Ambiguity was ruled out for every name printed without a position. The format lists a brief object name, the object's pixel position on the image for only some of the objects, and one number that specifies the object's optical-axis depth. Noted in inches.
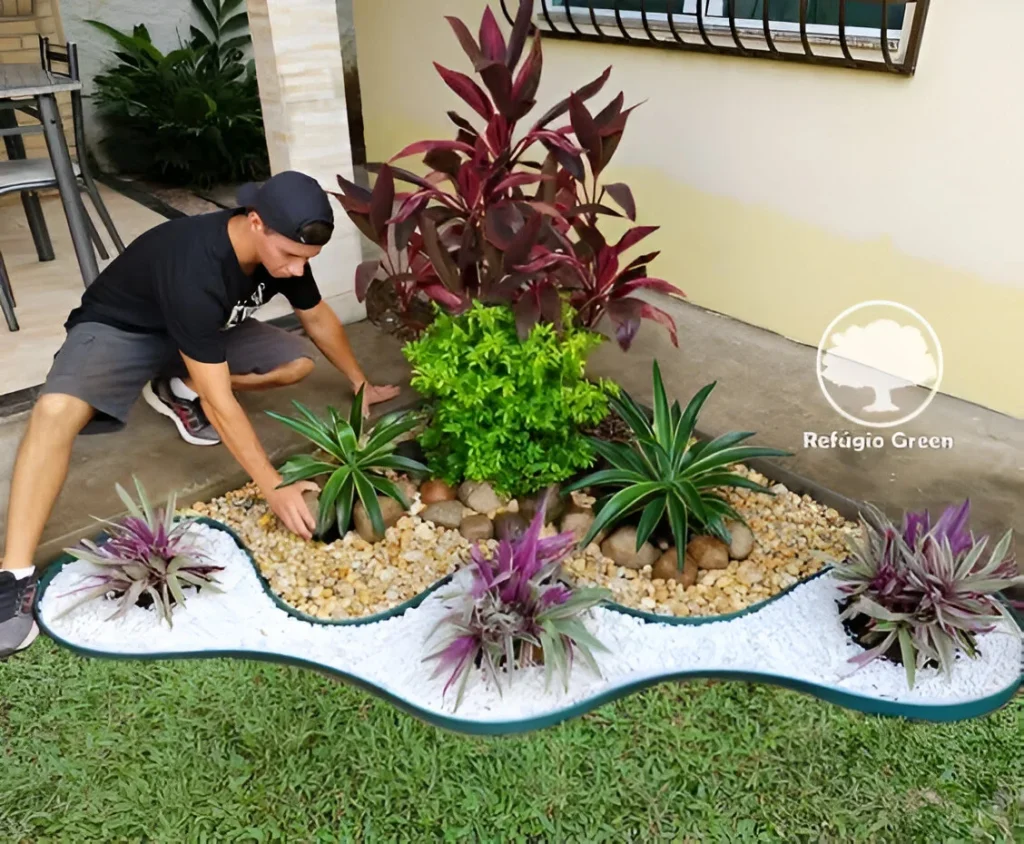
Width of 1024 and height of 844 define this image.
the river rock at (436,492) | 95.7
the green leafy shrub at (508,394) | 85.0
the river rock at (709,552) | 86.8
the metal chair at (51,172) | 128.2
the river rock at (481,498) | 95.0
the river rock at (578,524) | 90.7
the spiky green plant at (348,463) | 89.2
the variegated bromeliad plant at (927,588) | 71.5
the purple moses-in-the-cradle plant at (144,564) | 80.2
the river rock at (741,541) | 88.0
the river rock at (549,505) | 92.1
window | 105.9
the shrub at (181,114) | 209.8
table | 120.8
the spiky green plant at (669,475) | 83.8
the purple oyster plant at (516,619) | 71.1
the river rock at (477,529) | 91.6
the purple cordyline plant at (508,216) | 82.4
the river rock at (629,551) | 87.2
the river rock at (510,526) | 89.9
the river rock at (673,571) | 85.2
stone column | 113.0
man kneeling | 79.8
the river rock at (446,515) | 93.4
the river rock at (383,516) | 91.2
